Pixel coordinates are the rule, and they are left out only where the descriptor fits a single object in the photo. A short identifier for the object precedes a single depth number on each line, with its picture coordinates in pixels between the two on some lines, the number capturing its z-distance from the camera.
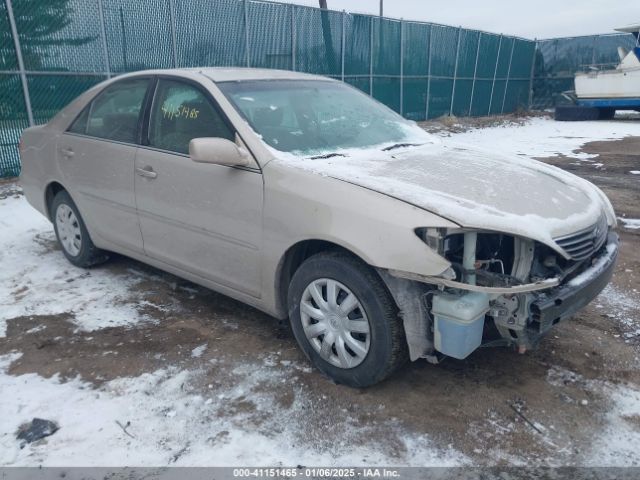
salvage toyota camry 2.45
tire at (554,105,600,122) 18.50
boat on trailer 17.20
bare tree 12.80
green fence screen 7.93
